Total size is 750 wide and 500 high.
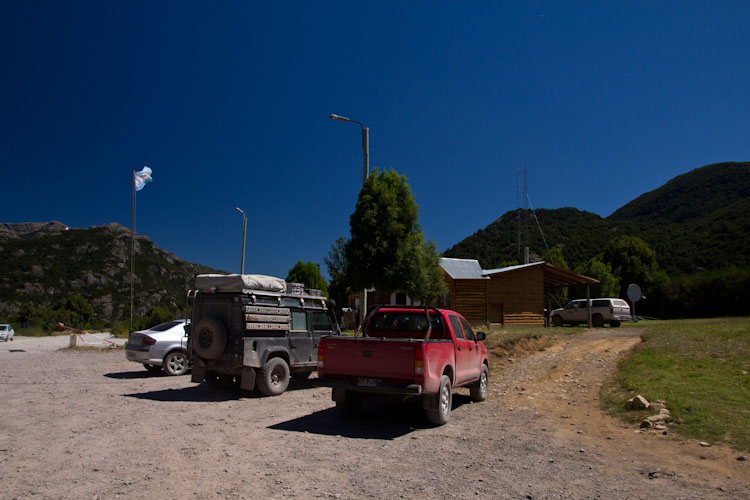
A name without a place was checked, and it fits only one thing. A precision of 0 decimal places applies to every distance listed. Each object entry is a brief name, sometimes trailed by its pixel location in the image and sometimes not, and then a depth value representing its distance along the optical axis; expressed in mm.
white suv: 31562
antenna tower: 86788
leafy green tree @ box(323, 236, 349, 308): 24294
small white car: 37062
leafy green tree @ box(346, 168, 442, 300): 22062
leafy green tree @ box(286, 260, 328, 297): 69312
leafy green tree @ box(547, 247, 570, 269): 62494
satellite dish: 35438
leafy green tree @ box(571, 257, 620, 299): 58438
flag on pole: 30188
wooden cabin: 35531
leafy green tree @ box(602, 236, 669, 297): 63219
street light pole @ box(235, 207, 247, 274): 32938
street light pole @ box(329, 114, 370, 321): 19234
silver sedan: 14516
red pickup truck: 7805
